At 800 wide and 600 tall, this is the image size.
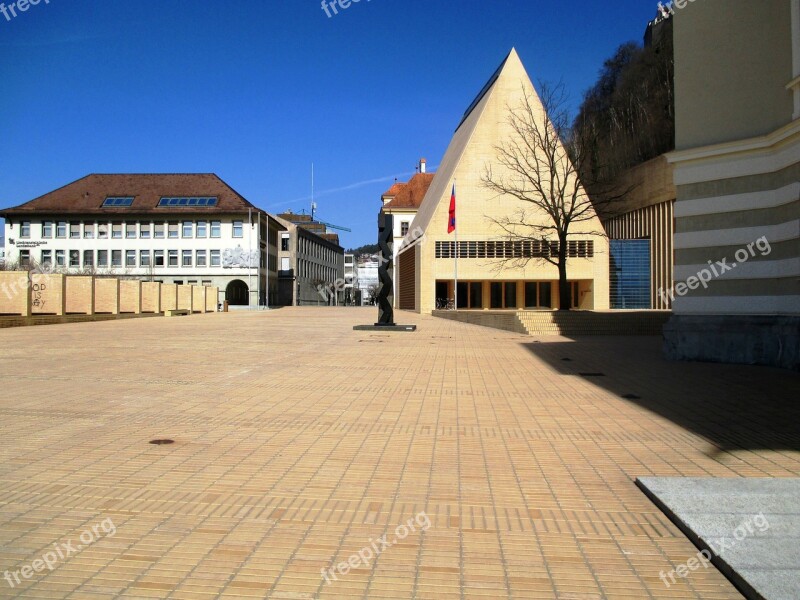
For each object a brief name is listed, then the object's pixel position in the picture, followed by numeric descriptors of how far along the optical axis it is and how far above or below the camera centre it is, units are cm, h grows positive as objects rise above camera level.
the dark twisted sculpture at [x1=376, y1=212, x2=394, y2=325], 2538 +111
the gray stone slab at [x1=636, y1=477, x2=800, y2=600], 337 -143
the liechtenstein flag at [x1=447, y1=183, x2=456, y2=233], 4278 +521
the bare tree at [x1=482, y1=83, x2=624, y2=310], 2920 +729
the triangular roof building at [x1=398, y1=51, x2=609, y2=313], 4653 +399
